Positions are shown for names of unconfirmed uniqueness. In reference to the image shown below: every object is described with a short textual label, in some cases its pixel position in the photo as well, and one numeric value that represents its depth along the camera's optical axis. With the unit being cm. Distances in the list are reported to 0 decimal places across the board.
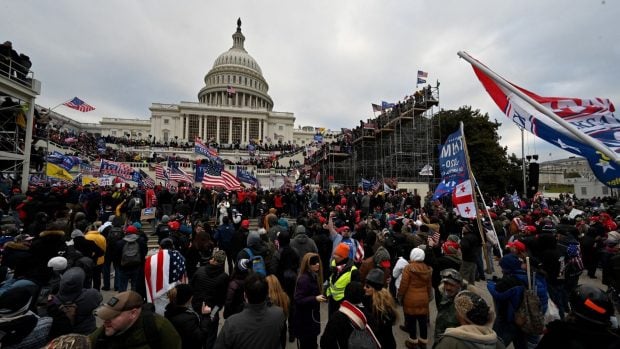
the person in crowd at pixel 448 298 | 312
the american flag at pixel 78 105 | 1982
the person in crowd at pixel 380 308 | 277
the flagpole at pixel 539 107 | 279
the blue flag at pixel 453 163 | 610
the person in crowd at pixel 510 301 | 326
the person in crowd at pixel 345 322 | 242
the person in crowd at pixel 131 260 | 528
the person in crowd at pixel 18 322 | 216
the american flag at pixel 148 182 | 1698
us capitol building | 6650
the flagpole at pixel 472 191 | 553
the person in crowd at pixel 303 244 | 493
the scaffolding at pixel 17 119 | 1174
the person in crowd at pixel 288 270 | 419
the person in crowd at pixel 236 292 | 339
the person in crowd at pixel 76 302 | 285
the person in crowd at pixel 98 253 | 549
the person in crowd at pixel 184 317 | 262
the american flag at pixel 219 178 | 1274
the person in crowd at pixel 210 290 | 358
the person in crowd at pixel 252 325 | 247
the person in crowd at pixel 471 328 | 204
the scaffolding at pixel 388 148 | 2305
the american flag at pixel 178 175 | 1466
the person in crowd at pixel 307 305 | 350
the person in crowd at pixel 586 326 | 194
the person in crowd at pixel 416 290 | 396
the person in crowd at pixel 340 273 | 357
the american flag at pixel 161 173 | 1683
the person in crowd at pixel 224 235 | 704
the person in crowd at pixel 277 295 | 321
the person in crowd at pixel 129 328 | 203
